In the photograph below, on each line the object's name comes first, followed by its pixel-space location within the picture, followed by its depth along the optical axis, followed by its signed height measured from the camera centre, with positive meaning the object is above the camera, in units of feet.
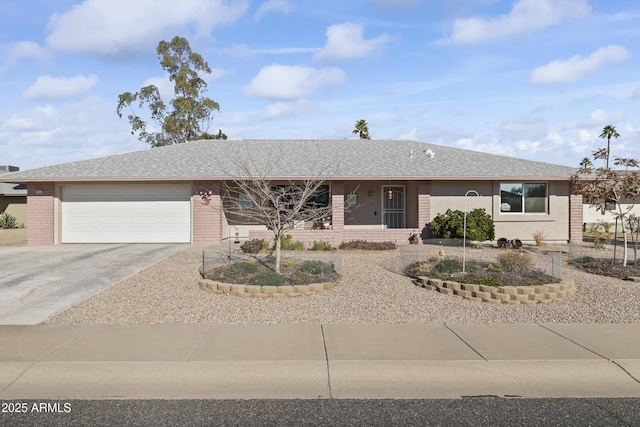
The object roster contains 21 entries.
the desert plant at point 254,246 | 53.72 -3.39
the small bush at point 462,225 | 58.73 -1.22
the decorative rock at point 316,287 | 34.37 -4.86
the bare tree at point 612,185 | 45.52 +2.77
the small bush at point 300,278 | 35.04 -4.43
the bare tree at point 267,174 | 60.95 +4.85
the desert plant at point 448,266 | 38.14 -3.83
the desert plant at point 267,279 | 34.14 -4.36
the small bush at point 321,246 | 57.87 -3.59
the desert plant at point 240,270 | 36.45 -4.05
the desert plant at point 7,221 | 98.94 -1.75
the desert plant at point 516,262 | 37.61 -3.44
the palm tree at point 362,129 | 142.20 +23.52
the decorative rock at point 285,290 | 33.37 -4.89
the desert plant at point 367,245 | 58.70 -3.55
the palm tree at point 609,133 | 153.58 +25.03
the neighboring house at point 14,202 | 107.24 +2.11
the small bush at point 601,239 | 61.00 -2.87
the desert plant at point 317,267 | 37.96 -3.93
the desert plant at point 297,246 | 58.84 -3.65
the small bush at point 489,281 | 33.13 -4.28
